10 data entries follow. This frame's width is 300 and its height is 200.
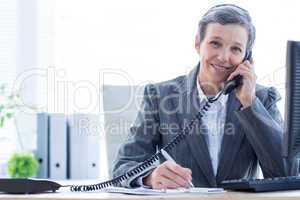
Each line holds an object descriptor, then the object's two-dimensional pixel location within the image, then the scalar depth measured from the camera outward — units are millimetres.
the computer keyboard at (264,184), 1876
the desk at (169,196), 1798
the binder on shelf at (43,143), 3111
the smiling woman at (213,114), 2211
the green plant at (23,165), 3079
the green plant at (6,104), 3456
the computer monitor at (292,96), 1895
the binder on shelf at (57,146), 3070
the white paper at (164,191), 1868
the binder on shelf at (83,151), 3060
